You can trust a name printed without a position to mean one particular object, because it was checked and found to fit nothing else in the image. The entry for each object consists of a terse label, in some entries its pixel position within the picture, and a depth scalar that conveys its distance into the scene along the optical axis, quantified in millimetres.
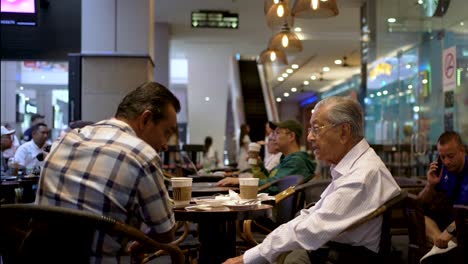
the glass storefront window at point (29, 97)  13508
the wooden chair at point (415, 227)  2250
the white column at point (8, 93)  13891
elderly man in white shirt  2000
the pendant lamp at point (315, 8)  4996
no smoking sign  6179
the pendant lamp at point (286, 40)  7230
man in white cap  8078
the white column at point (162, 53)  12273
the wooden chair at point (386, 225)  2037
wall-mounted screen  6117
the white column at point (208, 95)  16844
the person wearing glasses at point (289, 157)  3953
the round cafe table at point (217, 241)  2943
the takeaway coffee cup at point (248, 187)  2889
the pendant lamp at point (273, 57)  8430
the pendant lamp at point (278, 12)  6129
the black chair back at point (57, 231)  1572
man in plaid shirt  1703
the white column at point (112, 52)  6270
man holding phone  3443
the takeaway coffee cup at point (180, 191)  2766
